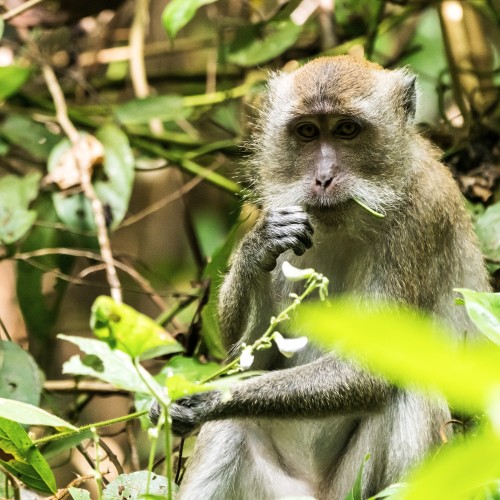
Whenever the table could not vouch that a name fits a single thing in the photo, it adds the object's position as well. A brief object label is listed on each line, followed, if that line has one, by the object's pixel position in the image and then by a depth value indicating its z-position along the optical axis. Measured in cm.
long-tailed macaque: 789
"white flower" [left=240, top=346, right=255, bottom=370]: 500
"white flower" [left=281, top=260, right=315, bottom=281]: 514
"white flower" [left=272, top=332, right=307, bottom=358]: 504
